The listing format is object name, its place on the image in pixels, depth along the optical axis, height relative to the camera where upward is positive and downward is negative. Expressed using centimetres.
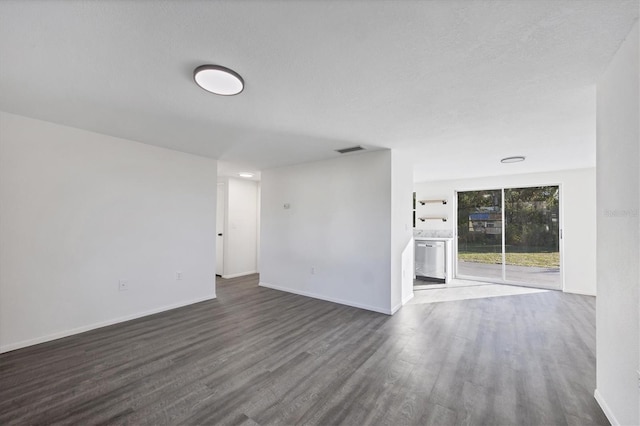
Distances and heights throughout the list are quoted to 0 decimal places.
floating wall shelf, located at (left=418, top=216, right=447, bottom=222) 637 +2
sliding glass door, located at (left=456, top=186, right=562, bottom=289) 535 -36
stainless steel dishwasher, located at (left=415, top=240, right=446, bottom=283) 568 -95
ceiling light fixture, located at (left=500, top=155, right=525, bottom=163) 404 +99
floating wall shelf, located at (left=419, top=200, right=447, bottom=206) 637 +44
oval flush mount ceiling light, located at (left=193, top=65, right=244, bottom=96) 176 +99
